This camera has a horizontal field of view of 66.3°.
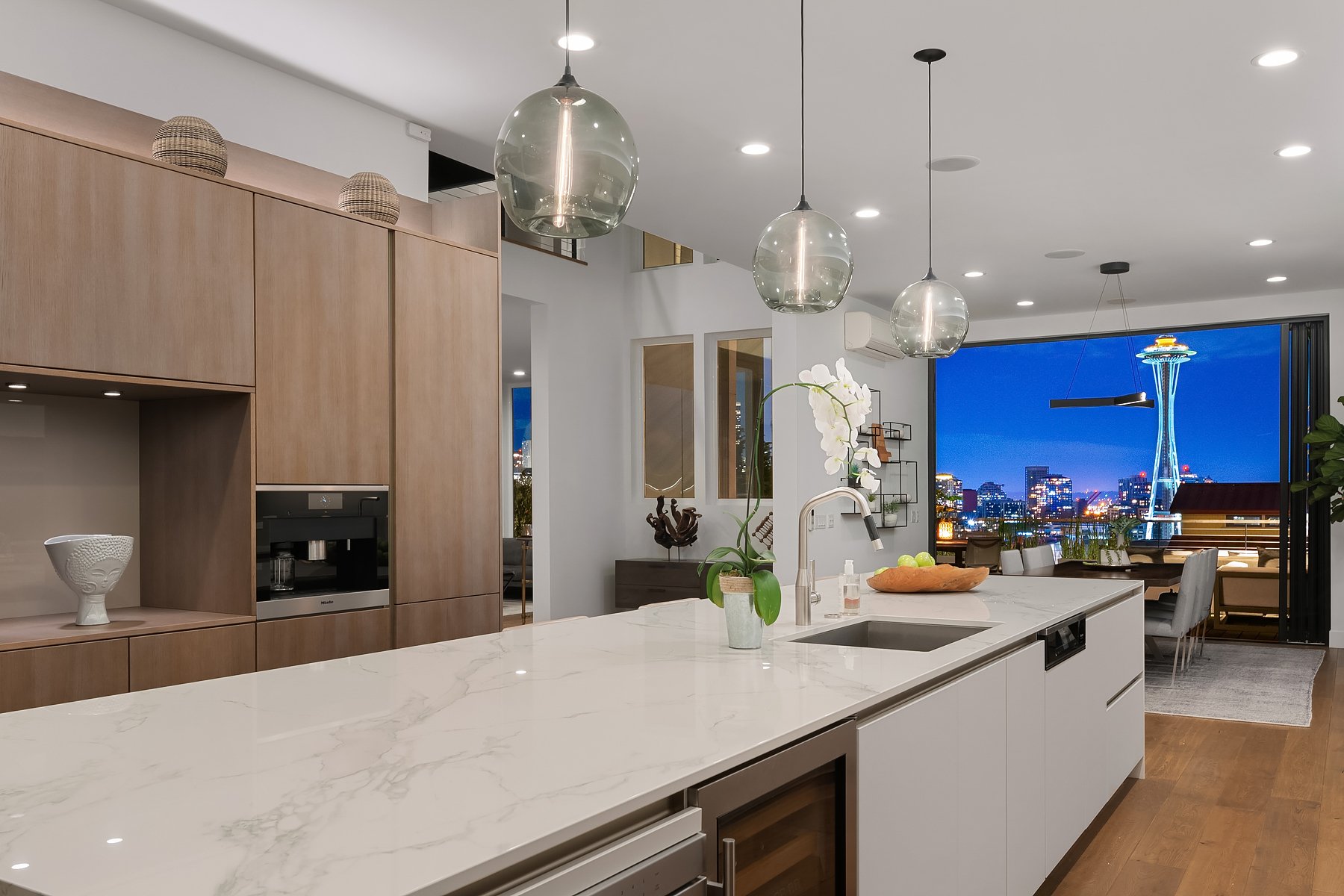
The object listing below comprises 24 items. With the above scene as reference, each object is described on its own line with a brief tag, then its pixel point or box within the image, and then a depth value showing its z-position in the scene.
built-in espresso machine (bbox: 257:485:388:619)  3.30
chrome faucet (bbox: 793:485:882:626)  2.66
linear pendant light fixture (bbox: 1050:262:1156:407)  6.81
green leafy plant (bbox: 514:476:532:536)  11.44
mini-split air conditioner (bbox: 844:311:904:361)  7.60
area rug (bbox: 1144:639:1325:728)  5.50
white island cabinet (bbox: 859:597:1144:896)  1.86
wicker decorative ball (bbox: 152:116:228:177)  3.11
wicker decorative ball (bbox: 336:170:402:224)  3.66
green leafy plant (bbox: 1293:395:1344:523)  7.19
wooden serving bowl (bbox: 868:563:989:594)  3.54
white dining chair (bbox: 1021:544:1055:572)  6.98
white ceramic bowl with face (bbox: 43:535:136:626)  2.91
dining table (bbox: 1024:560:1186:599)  6.38
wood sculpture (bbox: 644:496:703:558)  7.98
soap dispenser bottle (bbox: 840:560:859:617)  2.95
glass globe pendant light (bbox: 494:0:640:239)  1.87
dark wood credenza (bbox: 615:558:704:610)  7.76
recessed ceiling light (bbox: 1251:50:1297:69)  3.54
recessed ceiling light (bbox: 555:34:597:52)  3.40
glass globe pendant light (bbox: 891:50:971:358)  3.62
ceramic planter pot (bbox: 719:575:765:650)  2.19
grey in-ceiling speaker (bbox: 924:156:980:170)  4.62
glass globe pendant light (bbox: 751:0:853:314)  2.70
